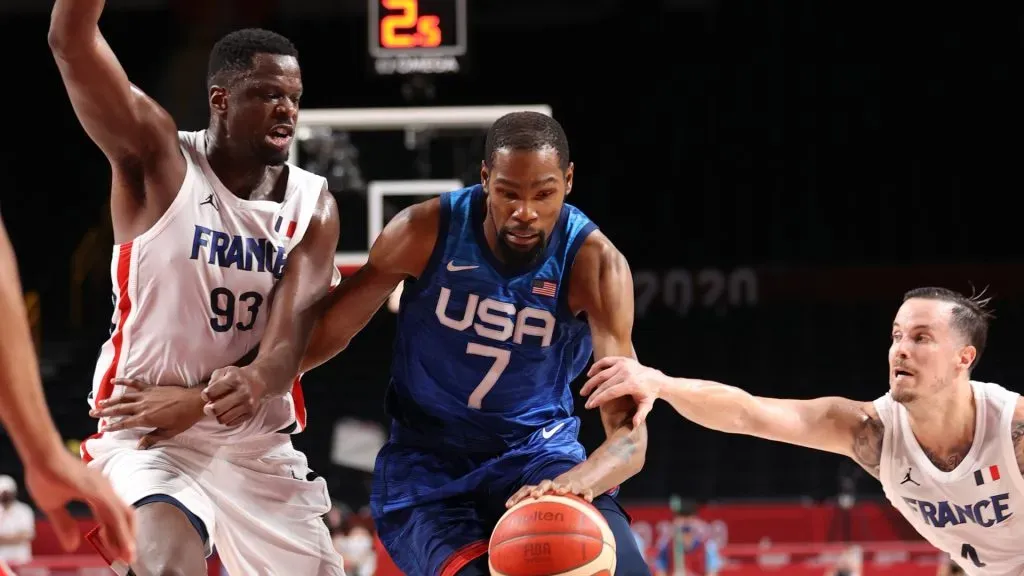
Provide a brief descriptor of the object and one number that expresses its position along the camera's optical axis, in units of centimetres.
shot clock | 841
